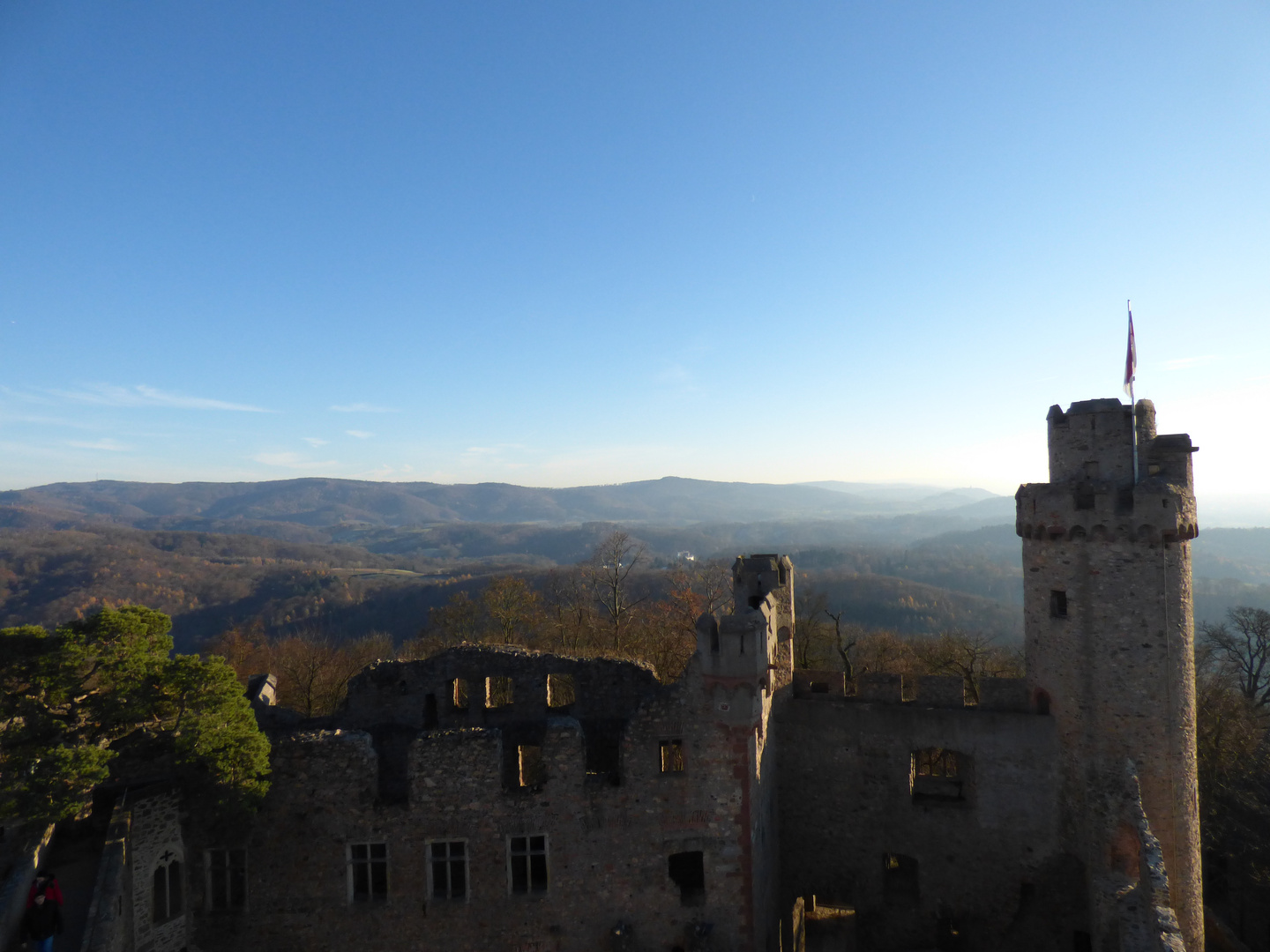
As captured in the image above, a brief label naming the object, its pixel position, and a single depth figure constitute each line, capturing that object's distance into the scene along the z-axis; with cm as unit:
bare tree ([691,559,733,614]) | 3922
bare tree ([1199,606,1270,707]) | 4047
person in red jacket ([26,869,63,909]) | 1120
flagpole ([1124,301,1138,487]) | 1681
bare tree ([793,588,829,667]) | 3559
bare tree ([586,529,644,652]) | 3928
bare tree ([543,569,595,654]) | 3969
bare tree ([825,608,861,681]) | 3431
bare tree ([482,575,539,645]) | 4150
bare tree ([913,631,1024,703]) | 3416
